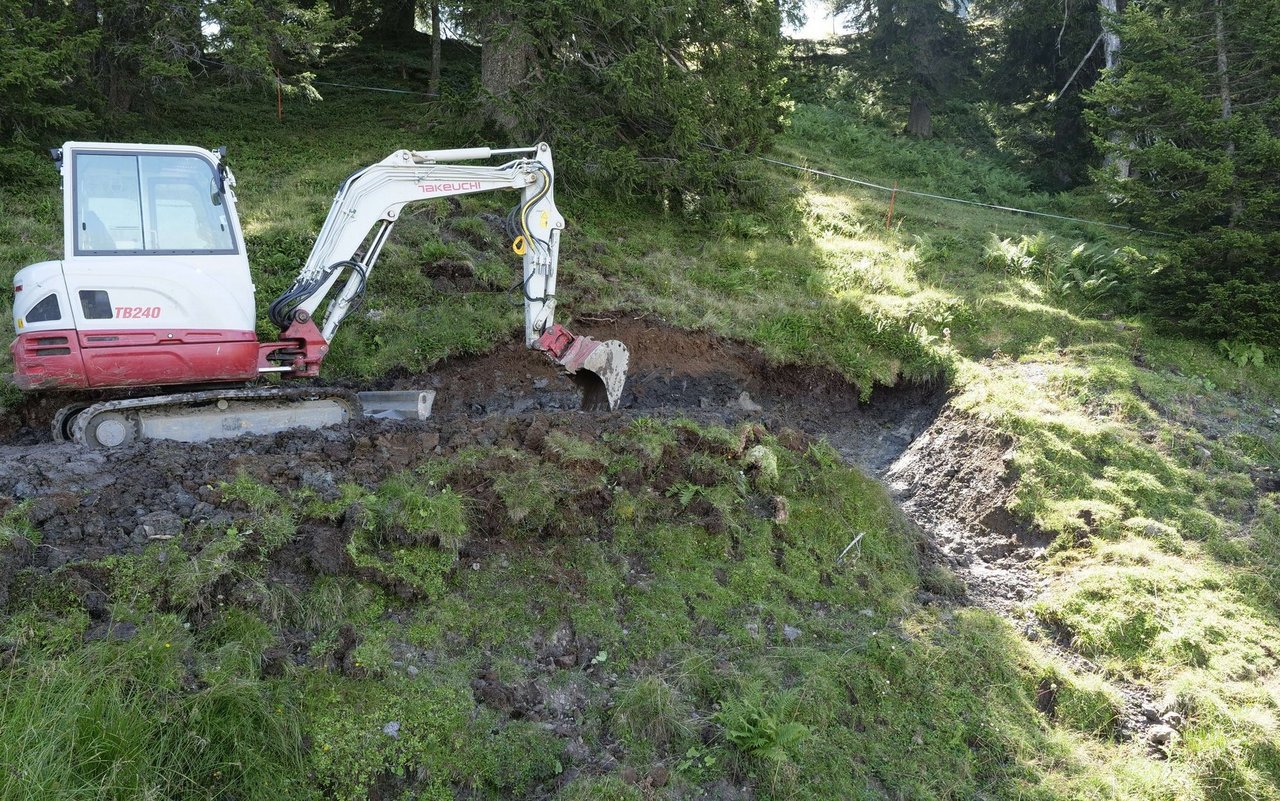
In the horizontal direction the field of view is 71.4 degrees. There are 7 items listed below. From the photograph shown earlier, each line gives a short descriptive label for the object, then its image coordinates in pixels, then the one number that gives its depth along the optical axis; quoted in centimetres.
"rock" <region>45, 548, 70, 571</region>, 512
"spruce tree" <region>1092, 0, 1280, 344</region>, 1103
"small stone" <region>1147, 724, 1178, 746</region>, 619
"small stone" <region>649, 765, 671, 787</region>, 495
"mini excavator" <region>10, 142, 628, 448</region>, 671
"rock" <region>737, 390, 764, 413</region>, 1013
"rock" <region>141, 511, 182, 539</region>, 543
